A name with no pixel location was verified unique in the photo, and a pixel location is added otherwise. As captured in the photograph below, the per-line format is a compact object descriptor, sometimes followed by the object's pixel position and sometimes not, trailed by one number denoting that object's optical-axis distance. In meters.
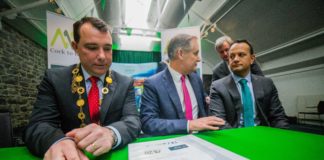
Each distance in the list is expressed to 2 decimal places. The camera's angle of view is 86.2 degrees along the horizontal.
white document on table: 0.64
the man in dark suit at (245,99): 1.68
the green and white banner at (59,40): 3.15
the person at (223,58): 2.74
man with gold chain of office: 0.90
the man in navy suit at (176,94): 1.35
